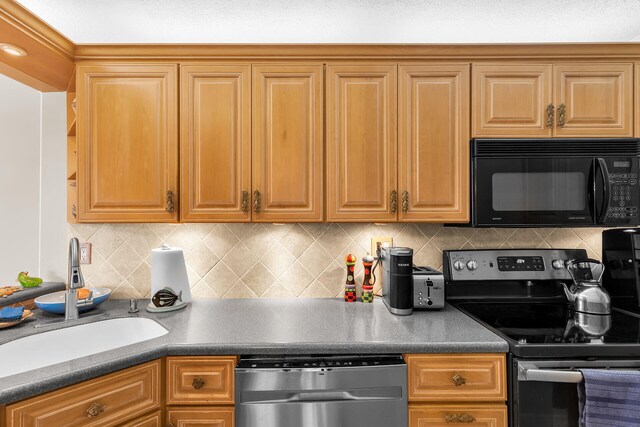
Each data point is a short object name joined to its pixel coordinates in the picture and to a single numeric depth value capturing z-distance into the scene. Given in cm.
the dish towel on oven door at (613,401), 115
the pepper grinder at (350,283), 185
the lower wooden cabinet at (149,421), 119
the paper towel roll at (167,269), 173
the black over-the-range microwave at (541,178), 162
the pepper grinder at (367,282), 184
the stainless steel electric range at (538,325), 122
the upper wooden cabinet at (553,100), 165
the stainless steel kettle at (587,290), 152
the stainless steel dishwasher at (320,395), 125
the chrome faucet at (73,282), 148
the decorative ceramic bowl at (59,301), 158
